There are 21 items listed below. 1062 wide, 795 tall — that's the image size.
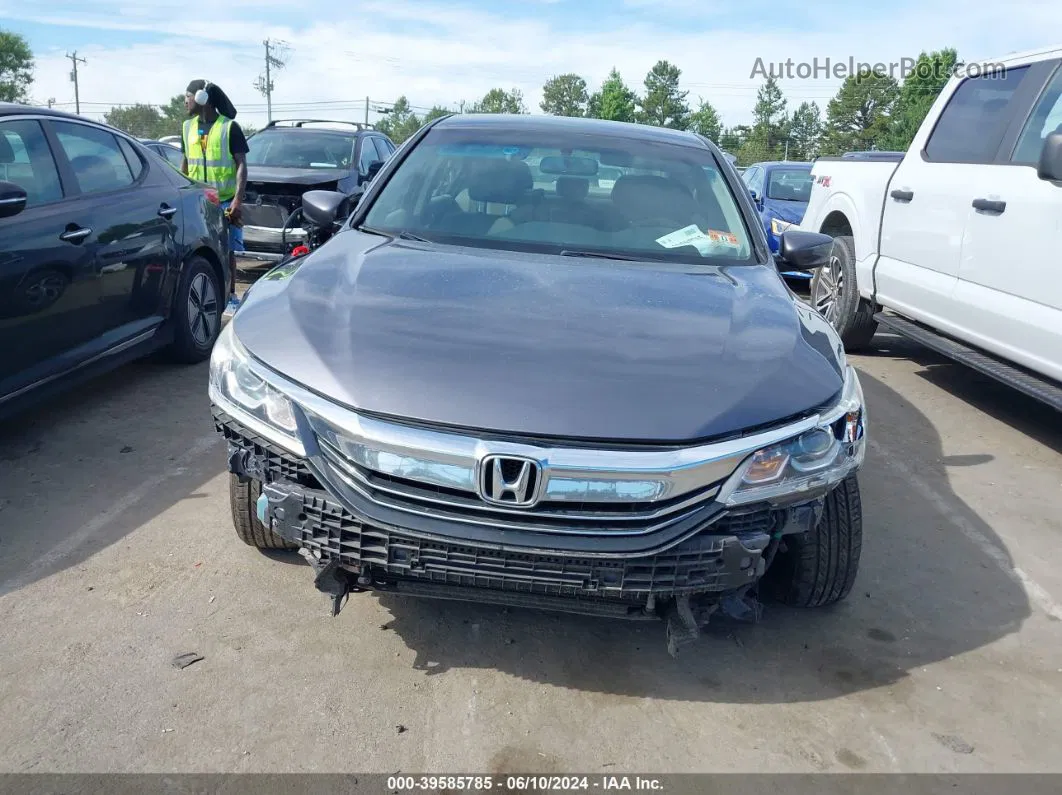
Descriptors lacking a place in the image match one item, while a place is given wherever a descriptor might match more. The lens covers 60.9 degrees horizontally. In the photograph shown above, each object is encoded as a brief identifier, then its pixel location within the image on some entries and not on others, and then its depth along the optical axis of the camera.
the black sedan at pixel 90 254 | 3.97
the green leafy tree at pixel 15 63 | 66.12
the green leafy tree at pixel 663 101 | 88.31
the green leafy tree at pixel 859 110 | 67.69
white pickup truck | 4.52
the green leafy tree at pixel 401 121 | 89.96
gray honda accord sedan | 2.27
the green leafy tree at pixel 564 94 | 101.31
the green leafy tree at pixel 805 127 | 82.19
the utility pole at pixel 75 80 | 67.25
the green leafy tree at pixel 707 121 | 84.50
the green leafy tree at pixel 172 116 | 93.88
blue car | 11.02
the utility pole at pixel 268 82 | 72.25
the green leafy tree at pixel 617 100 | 83.62
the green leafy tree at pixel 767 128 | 62.16
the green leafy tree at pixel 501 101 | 90.50
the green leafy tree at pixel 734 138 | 64.94
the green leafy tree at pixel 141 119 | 97.50
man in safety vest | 6.91
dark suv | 8.50
